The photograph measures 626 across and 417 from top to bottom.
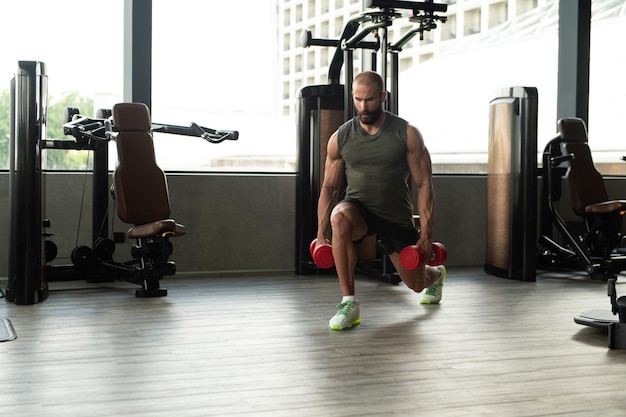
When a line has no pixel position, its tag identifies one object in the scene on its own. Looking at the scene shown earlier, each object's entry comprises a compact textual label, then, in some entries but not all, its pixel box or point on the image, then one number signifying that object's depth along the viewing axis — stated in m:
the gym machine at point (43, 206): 4.41
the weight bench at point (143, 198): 4.76
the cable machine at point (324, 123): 5.39
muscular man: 3.90
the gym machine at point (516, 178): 5.58
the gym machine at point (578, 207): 5.86
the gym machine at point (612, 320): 3.44
